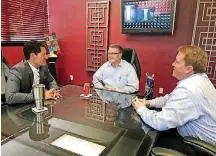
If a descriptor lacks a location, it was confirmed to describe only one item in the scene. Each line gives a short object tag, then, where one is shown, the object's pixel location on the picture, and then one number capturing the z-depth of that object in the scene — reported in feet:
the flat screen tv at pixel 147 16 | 9.23
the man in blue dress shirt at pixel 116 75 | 7.42
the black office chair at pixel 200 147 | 3.15
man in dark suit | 4.81
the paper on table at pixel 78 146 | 2.86
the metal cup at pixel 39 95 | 4.38
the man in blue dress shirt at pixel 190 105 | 3.56
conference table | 2.90
